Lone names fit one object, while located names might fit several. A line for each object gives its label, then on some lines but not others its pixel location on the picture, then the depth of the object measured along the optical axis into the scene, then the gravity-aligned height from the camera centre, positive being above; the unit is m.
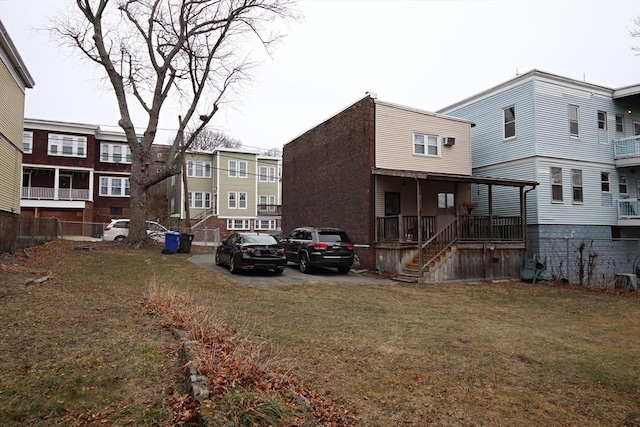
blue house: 19.14 +3.63
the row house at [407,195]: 16.05 +1.90
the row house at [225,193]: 41.47 +4.49
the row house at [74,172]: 37.44 +6.29
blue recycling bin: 21.09 -0.33
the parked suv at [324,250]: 15.80 -0.55
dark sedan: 14.28 -0.63
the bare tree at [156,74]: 22.31 +9.06
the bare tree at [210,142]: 55.97 +13.69
